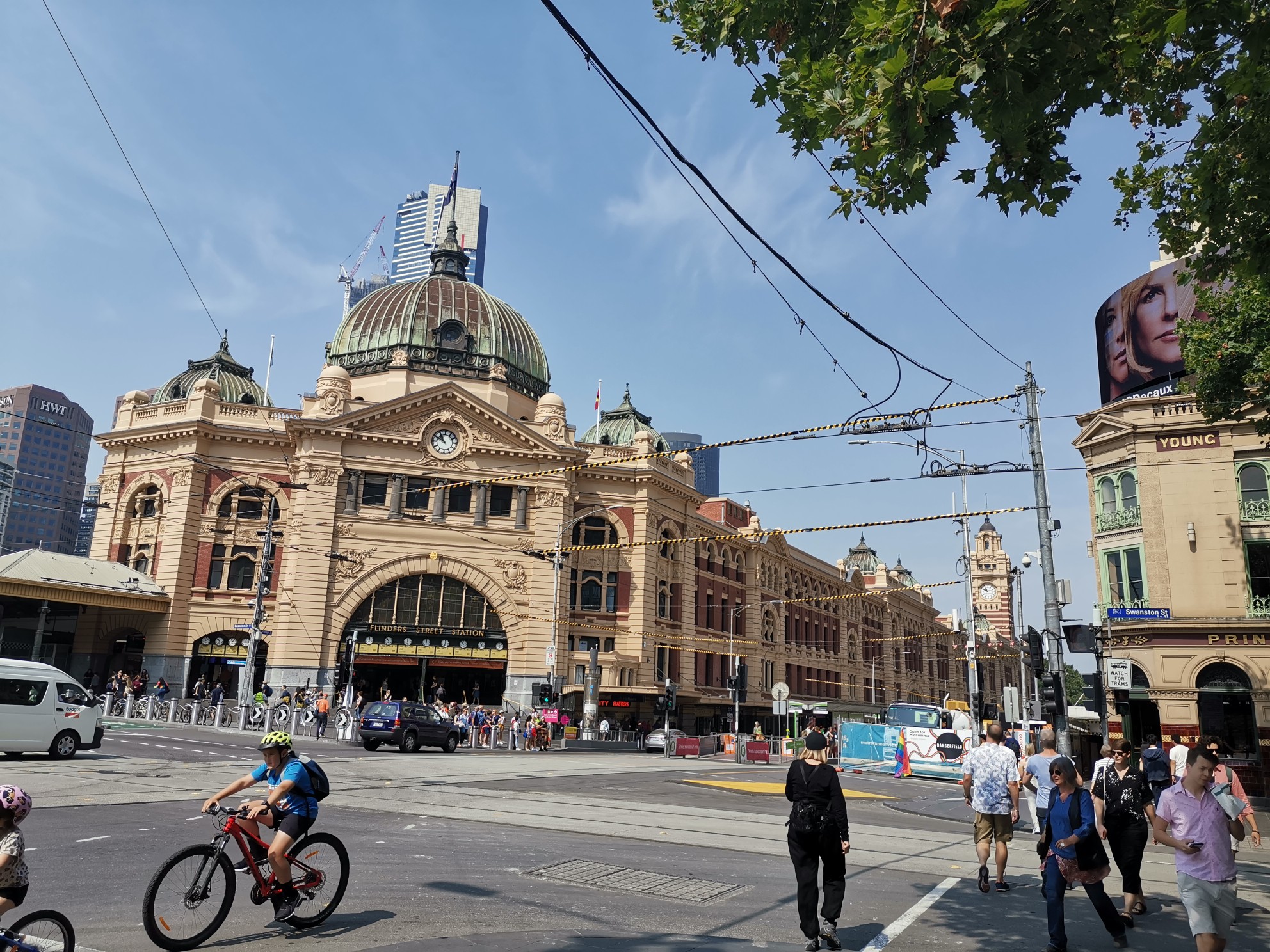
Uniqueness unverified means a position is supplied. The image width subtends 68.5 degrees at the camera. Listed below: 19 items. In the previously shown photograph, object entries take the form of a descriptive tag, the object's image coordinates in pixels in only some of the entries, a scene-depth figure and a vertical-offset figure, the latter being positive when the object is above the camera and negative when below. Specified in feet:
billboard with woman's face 119.65 +49.20
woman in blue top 25.40 -3.95
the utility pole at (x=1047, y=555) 58.90 +9.98
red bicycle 21.84 -4.80
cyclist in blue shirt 23.58 -2.87
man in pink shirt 21.40 -3.06
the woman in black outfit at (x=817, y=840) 24.75 -3.58
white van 64.18 -1.88
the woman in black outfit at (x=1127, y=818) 30.32 -3.39
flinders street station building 152.25 +27.43
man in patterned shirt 34.35 -3.12
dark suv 95.14 -3.18
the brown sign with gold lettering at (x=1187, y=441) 103.86 +30.25
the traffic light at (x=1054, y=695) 57.16 +1.09
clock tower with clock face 416.46 +57.32
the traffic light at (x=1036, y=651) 58.70 +3.74
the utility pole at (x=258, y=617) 118.21 +9.17
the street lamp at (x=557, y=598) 135.23 +14.99
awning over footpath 133.90 +15.10
